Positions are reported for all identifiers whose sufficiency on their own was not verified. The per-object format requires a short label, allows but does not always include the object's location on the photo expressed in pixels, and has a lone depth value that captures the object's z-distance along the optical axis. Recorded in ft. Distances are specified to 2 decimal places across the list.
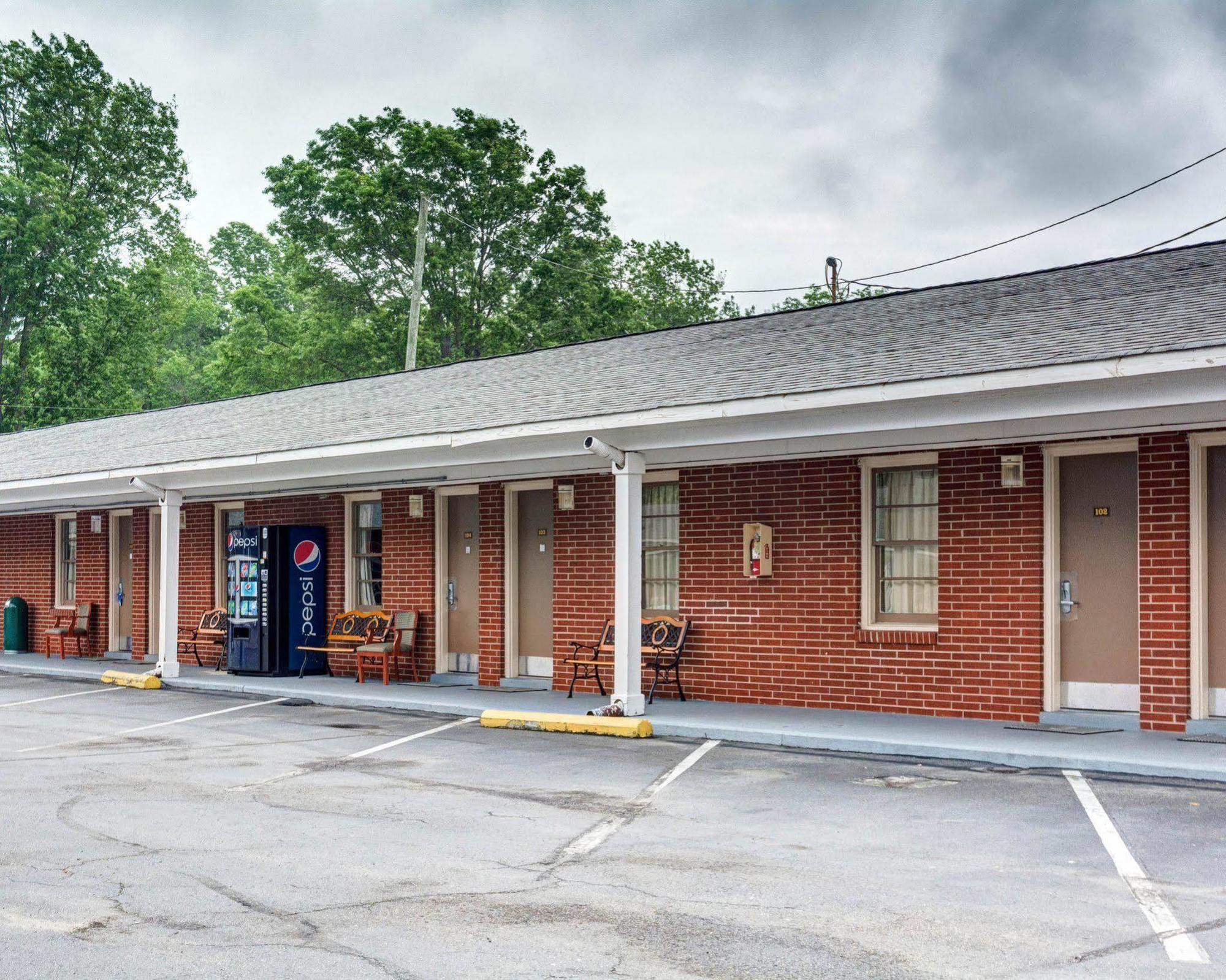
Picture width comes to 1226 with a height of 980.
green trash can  77.10
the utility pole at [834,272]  128.59
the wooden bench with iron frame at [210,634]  63.21
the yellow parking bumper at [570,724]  38.83
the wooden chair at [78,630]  72.33
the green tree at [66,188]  136.46
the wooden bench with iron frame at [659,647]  45.50
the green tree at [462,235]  131.34
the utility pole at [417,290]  96.58
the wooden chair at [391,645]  53.47
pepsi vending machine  57.52
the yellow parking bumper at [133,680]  56.18
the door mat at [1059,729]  35.94
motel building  34.94
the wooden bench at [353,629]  56.13
